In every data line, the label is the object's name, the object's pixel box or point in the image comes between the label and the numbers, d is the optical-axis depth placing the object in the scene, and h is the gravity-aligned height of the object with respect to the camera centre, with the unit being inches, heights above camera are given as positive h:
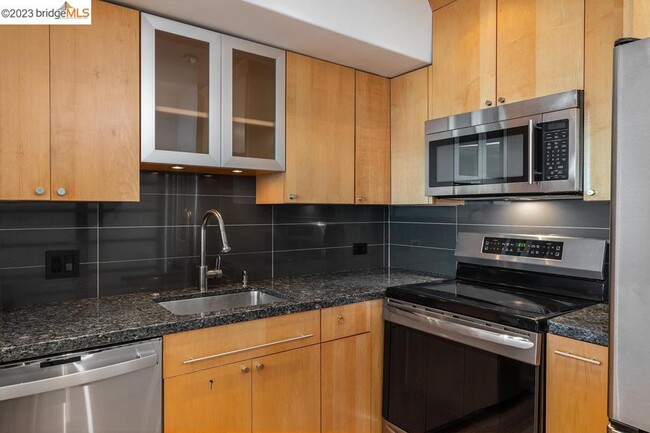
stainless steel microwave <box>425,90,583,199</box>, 68.6 +11.2
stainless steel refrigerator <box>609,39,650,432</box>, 39.8 -3.1
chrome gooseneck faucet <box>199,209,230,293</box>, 83.0 -8.2
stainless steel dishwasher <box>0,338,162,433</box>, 49.7 -23.2
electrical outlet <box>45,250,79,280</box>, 70.7 -9.3
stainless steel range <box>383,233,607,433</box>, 61.7 -19.9
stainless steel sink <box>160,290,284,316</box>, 79.9 -18.4
